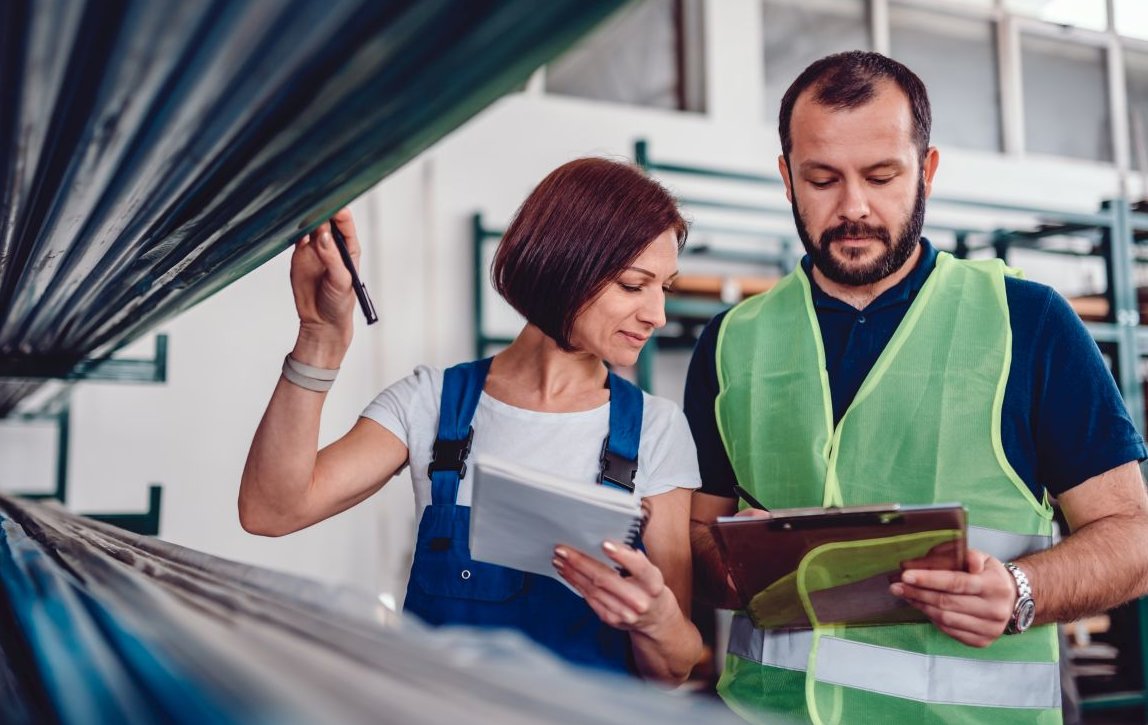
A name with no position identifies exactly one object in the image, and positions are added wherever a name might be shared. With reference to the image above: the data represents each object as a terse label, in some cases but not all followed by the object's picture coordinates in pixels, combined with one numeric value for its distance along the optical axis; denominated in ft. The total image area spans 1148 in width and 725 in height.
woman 4.04
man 4.01
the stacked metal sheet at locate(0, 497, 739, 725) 1.11
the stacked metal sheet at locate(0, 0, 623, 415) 1.34
